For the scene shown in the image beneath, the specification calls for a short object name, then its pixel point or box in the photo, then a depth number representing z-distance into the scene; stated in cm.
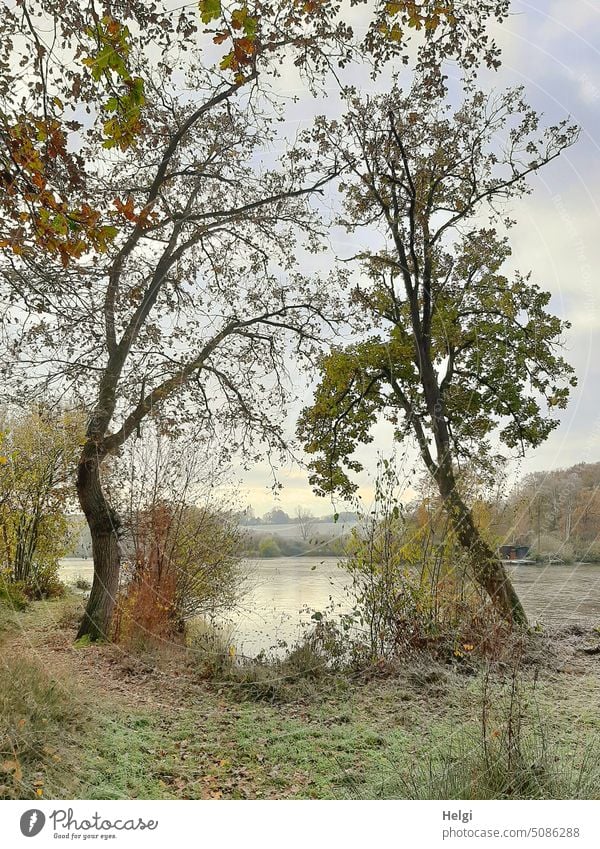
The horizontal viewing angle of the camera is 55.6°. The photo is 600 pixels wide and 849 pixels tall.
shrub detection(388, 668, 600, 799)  200
